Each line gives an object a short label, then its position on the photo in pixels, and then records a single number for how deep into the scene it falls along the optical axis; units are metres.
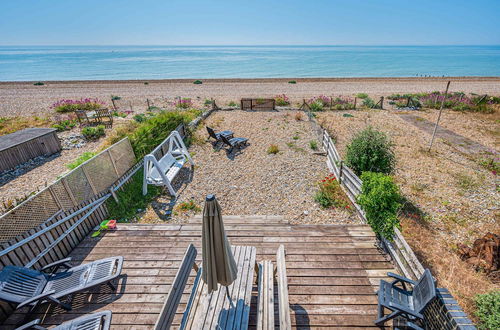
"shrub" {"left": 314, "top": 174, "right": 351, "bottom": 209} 7.01
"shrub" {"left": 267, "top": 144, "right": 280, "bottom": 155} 11.13
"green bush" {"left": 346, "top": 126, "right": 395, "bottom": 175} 7.70
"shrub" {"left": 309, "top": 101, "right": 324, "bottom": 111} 19.91
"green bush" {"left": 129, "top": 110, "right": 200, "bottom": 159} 9.67
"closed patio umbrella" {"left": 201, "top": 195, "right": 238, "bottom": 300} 2.69
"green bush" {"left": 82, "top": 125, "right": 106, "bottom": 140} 13.91
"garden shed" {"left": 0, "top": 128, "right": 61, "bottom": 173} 10.34
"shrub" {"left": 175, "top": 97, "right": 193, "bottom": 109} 21.46
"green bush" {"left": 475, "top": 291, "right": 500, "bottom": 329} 3.84
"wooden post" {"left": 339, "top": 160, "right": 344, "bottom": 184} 7.71
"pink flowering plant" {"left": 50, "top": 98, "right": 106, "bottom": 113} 21.20
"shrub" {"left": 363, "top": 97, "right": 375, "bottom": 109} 20.81
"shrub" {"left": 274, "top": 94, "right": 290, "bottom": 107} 21.84
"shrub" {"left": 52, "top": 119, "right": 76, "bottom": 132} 15.46
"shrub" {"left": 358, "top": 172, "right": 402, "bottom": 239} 4.80
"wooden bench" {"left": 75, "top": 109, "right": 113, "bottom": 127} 16.20
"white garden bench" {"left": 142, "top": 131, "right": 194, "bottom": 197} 7.77
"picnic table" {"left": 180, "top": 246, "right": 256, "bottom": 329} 2.95
